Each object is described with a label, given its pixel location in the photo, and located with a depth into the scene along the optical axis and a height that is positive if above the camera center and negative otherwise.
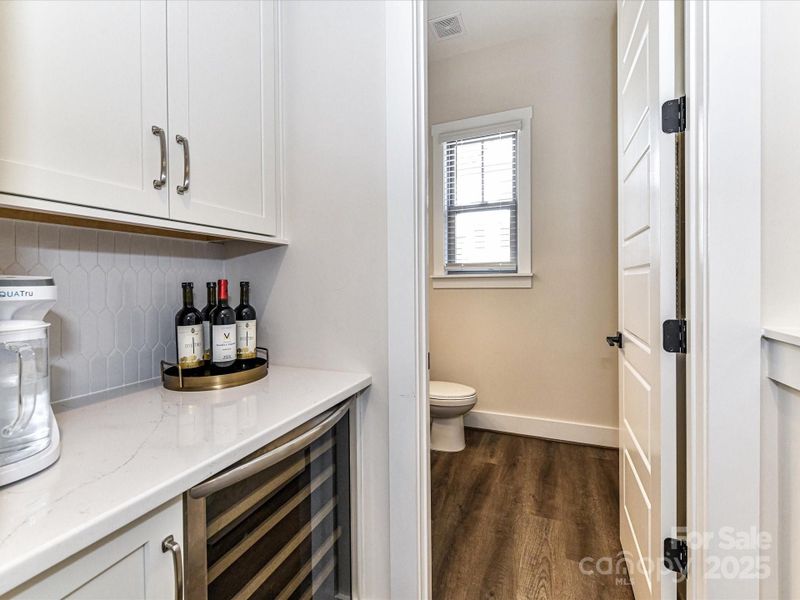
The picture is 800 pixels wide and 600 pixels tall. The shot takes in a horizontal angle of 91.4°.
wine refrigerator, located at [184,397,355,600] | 0.70 -0.49
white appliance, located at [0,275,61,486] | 0.61 -0.13
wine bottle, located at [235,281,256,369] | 1.28 -0.10
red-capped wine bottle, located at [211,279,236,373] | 1.18 -0.11
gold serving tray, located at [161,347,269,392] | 1.11 -0.23
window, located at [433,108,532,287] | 2.77 +0.71
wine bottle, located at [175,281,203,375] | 1.15 -0.10
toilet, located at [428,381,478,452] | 2.45 -0.73
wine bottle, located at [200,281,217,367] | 1.25 -0.05
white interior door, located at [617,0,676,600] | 1.06 +0.03
